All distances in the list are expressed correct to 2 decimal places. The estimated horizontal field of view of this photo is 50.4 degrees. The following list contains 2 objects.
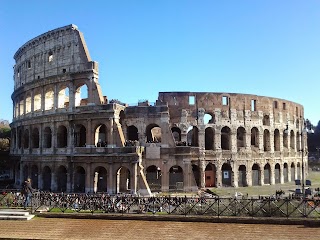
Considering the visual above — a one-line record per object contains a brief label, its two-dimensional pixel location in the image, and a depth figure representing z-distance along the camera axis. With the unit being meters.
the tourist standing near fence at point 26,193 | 20.75
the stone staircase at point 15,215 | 18.98
